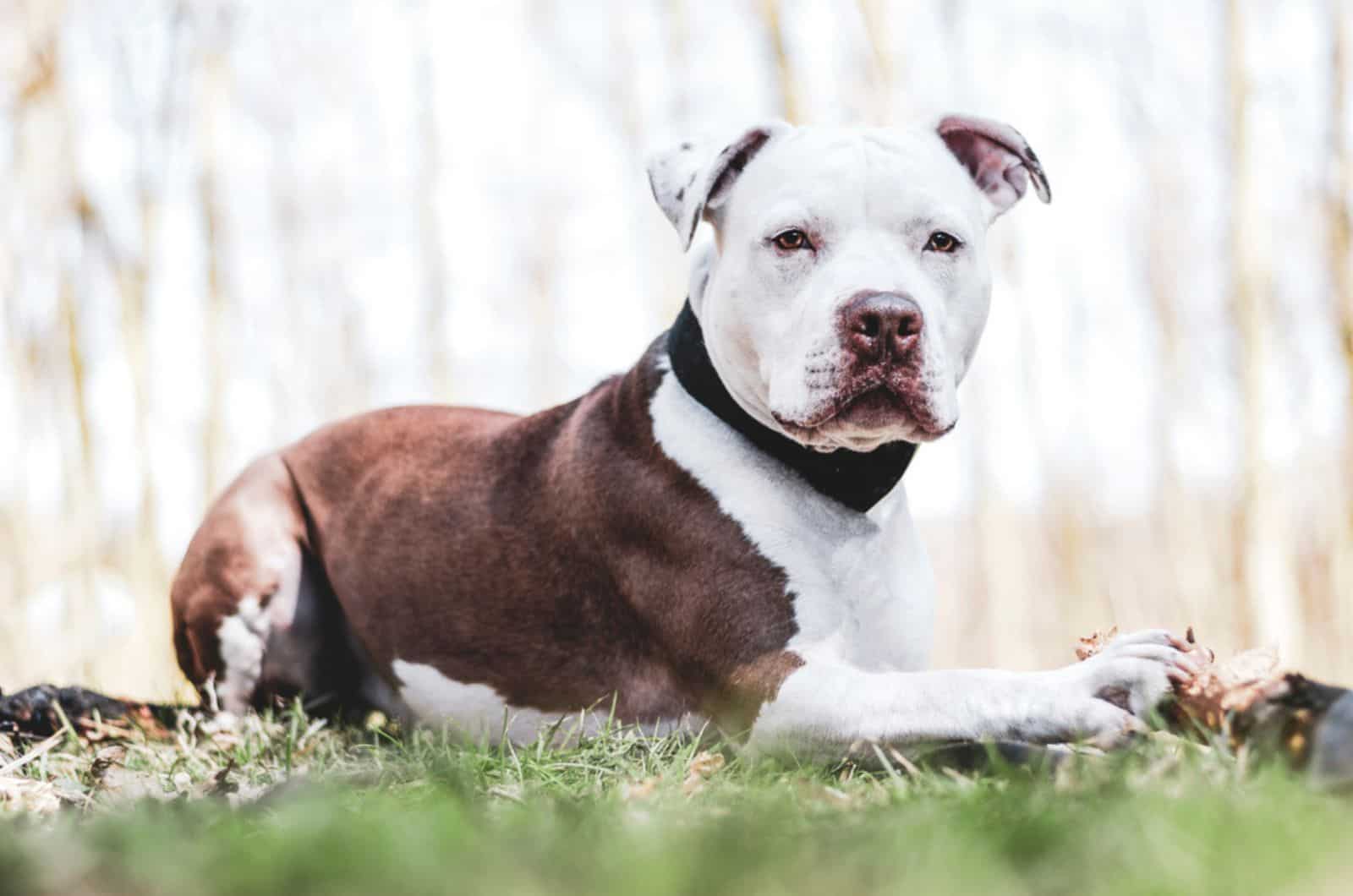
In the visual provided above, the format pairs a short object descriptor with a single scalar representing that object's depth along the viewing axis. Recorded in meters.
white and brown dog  3.00
